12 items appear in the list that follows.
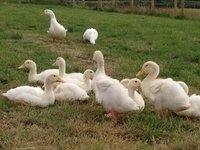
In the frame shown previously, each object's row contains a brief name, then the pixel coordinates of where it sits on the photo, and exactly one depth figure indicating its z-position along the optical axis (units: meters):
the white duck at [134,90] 5.19
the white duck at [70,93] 5.65
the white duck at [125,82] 5.75
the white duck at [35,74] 6.76
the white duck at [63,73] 6.67
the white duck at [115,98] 4.81
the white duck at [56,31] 11.17
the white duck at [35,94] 5.40
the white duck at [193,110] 5.19
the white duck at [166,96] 4.94
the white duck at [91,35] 11.13
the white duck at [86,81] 6.26
